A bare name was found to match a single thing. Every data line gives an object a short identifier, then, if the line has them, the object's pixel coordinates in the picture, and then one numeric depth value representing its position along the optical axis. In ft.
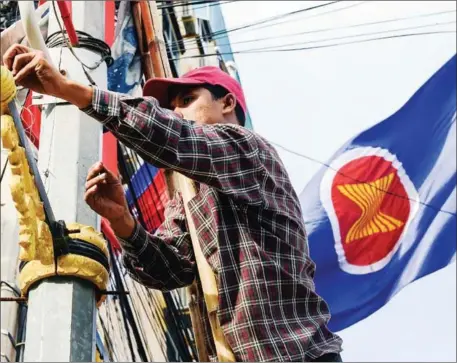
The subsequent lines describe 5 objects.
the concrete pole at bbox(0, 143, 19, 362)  22.03
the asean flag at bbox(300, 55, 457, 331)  18.17
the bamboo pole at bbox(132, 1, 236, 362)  7.42
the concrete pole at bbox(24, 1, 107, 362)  6.59
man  6.67
